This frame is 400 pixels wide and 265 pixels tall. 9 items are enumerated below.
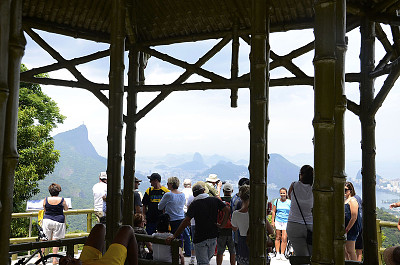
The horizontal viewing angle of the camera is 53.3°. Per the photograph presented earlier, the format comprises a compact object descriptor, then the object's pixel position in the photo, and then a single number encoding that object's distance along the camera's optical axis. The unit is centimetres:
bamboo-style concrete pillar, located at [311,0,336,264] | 196
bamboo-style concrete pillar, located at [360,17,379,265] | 502
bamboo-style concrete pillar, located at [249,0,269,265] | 382
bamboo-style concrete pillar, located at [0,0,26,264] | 157
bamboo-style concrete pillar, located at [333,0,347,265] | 206
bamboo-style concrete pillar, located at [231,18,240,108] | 619
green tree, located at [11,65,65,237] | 1841
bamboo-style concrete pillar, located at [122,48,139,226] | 642
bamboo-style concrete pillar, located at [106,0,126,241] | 448
